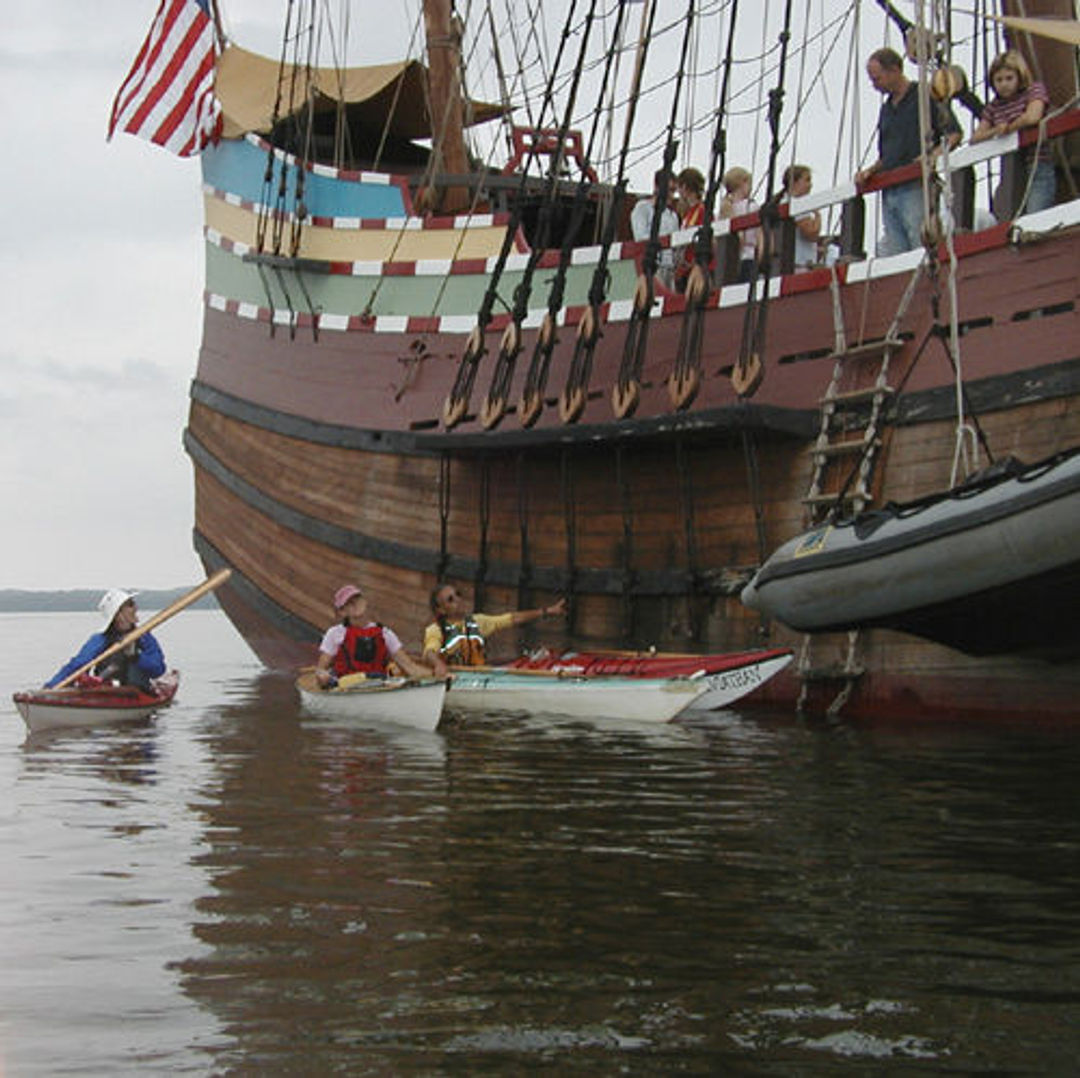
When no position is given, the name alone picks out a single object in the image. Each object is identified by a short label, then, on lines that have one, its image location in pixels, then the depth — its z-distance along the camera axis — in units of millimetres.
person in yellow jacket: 13766
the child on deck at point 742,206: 14367
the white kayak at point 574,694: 12195
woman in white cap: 13586
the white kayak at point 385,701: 11875
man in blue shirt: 12523
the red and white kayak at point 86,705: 12531
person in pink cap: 13078
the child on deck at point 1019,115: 11641
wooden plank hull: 11641
